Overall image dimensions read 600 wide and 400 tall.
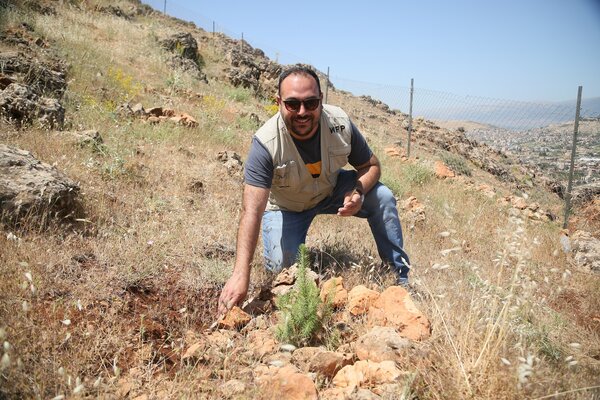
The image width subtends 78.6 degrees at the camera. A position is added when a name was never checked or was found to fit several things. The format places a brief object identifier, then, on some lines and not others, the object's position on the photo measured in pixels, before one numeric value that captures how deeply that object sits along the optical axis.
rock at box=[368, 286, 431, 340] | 1.93
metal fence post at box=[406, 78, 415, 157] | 9.66
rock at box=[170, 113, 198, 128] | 6.26
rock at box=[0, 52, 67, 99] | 5.05
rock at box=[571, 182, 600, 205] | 8.04
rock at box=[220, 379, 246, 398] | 1.54
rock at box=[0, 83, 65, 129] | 4.01
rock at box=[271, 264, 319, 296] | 2.34
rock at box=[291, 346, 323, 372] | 1.80
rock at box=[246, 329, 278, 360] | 1.87
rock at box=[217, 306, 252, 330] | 2.07
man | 2.66
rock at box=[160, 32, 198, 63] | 11.85
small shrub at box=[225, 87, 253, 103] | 10.23
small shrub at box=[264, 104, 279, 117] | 10.09
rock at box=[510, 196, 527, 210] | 7.26
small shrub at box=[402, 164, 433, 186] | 7.14
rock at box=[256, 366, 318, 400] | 1.52
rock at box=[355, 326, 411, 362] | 1.75
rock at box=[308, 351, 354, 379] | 1.72
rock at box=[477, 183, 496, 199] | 7.80
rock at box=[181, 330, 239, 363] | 1.74
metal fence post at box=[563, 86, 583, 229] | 6.79
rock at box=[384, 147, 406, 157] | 9.16
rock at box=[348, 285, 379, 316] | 2.22
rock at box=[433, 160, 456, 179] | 8.14
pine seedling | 1.92
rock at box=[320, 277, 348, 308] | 2.26
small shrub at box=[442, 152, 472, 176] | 11.36
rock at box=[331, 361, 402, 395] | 1.62
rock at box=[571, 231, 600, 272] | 4.15
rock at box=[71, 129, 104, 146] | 4.14
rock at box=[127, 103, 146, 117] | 6.04
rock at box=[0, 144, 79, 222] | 2.49
